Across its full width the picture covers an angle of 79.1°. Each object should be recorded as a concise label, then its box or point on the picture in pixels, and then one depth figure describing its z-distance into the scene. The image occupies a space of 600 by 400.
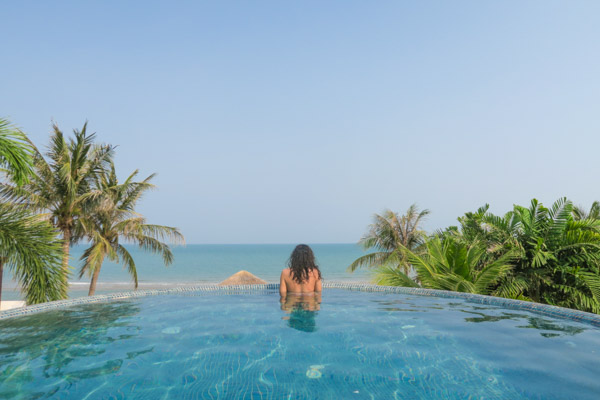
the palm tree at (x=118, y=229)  13.46
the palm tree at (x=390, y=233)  18.81
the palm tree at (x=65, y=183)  11.59
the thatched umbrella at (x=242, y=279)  18.92
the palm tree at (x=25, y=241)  6.09
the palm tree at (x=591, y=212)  15.34
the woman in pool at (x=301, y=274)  6.88
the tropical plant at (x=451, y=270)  7.88
